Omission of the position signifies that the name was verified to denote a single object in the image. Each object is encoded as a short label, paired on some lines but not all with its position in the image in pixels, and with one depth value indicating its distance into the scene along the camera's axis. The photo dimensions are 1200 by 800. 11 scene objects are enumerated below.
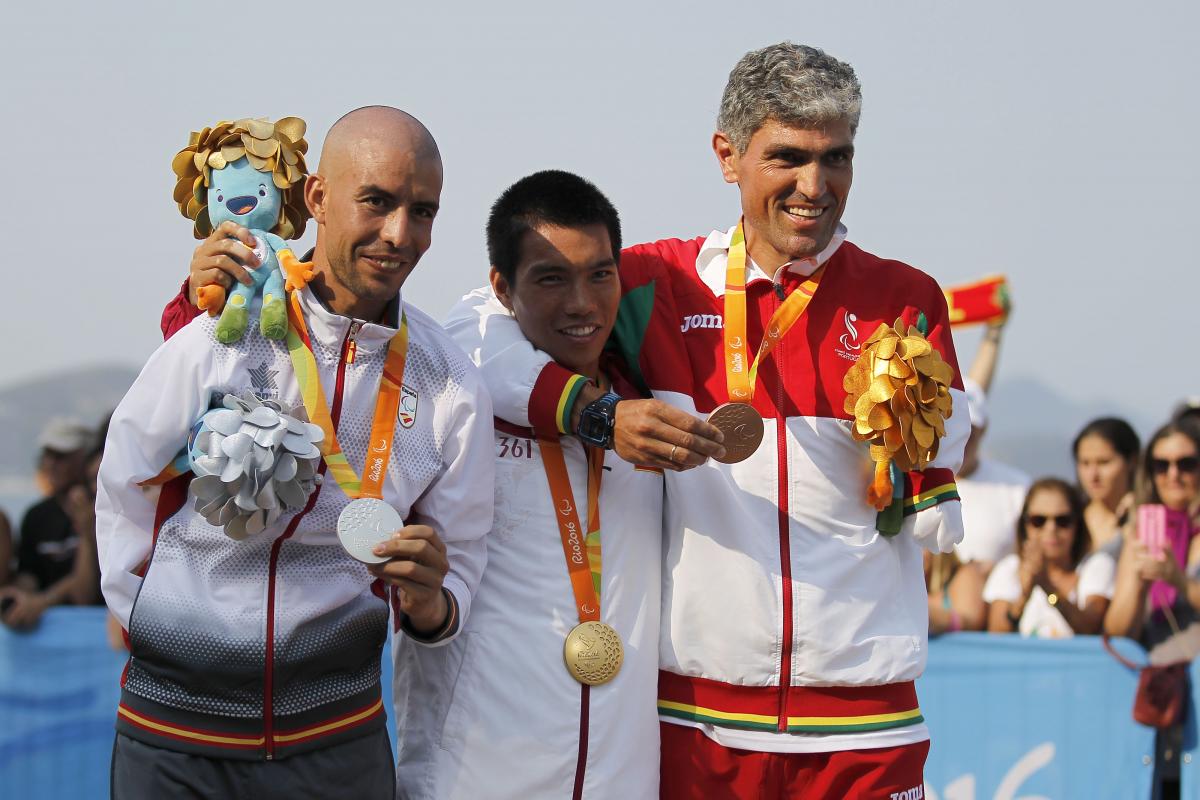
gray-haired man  8.21
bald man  7.10
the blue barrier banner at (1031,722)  13.93
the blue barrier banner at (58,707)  15.13
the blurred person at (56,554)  15.38
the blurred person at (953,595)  14.76
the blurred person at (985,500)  15.80
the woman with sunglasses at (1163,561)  13.69
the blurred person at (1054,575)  14.37
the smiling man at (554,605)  7.75
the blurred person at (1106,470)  15.37
